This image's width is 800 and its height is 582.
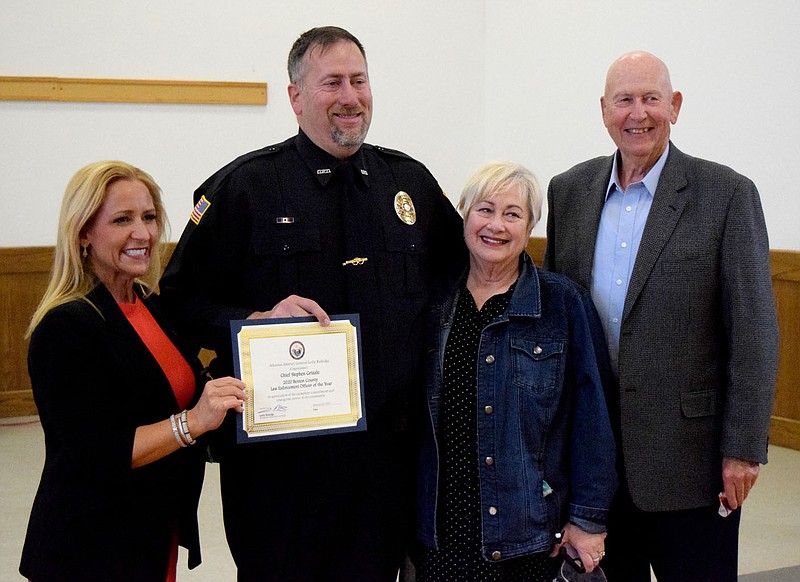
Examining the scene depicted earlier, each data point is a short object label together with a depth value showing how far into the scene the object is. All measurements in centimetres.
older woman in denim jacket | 213
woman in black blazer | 189
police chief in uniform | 222
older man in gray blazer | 223
